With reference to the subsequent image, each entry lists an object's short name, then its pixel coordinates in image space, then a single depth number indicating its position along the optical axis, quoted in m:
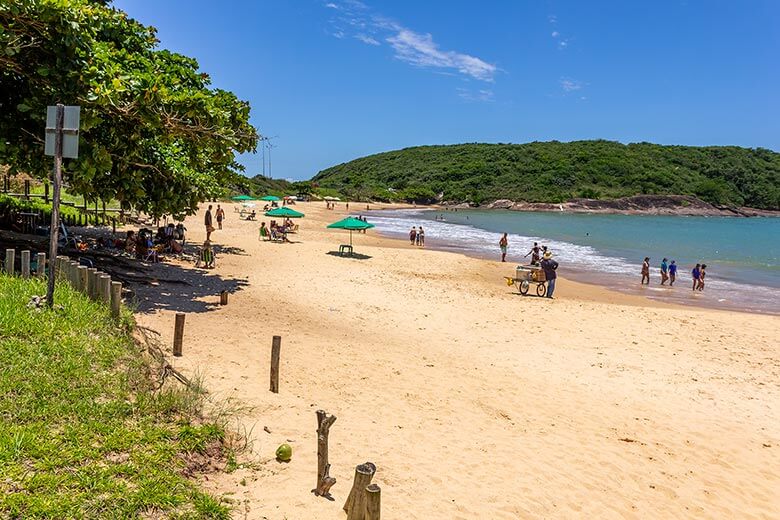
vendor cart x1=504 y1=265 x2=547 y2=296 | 18.61
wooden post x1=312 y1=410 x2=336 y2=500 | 4.88
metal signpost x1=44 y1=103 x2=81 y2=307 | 7.07
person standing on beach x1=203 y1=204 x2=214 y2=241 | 21.01
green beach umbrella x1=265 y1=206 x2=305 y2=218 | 29.45
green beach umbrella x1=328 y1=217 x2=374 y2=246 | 26.11
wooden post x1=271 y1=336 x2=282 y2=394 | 7.45
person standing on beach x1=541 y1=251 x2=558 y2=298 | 18.23
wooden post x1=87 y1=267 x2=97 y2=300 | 8.04
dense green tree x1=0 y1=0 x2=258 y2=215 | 9.42
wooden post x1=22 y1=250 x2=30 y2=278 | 8.56
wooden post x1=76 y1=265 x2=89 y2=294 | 8.18
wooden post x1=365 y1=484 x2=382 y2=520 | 3.86
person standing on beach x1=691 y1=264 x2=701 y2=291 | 23.09
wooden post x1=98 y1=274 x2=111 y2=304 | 7.68
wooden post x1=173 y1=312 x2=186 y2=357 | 8.22
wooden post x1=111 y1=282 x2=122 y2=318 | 7.36
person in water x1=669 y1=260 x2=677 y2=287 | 23.86
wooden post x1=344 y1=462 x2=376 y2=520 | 3.98
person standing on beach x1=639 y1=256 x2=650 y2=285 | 23.62
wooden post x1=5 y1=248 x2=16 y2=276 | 8.84
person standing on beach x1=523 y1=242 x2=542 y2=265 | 22.47
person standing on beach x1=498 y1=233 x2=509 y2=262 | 28.97
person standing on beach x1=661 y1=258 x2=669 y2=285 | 24.03
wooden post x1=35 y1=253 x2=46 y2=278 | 8.75
